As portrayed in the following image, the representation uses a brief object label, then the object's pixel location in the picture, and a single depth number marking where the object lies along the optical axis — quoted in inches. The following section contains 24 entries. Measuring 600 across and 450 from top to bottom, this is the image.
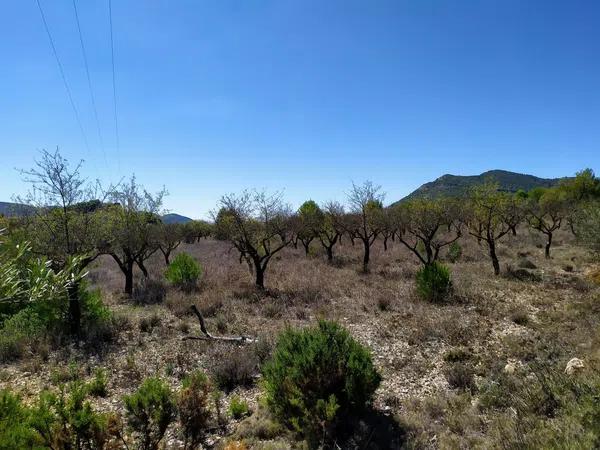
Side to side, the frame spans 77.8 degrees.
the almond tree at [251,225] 658.2
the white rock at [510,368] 256.1
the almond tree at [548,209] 1057.5
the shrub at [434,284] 494.3
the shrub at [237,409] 228.6
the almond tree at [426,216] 811.4
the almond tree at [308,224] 1037.8
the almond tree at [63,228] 402.9
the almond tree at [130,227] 593.6
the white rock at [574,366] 230.8
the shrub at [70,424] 149.1
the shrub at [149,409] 175.6
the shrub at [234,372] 273.7
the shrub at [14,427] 127.7
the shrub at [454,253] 887.1
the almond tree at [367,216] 948.6
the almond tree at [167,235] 890.1
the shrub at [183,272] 636.7
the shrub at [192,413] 190.4
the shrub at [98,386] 257.6
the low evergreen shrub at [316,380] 194.4
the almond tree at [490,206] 694.5
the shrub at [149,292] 564.4
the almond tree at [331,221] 1031.1
